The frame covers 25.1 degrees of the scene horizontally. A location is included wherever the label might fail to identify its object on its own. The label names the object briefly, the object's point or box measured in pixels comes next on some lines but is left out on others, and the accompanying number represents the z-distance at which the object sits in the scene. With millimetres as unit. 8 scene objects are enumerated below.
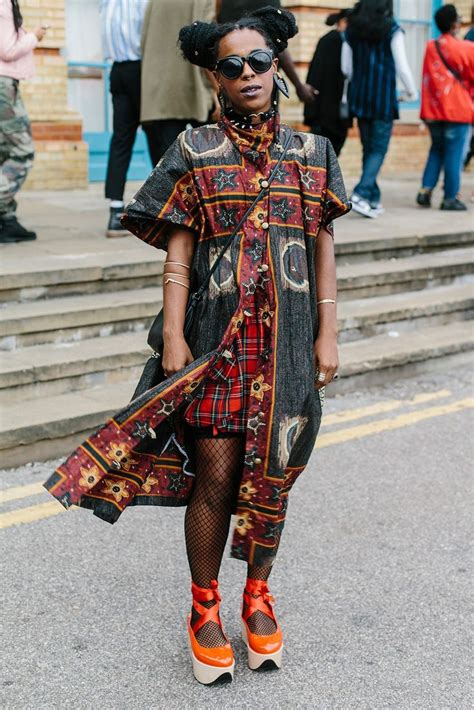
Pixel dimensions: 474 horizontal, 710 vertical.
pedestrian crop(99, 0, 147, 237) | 7367
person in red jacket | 9875
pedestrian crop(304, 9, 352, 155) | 9258
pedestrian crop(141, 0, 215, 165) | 6961
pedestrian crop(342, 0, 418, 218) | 8867
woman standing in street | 2988
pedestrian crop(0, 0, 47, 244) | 6875
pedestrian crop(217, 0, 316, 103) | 6875
